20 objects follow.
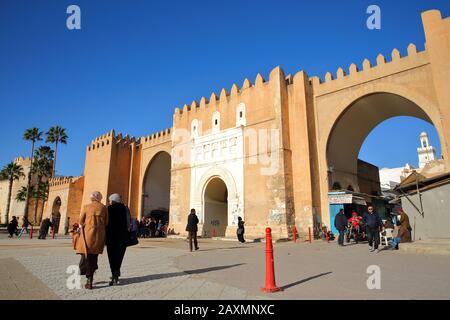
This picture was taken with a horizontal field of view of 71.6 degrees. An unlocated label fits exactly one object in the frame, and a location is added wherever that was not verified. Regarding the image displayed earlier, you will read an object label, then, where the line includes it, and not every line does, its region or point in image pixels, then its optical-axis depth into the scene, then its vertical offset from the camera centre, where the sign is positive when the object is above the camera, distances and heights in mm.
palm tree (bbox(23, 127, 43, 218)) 44531 +13302
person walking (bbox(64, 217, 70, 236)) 31391 +601
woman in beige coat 4723 -105
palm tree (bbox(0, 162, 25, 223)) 48094 +8941
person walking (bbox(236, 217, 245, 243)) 16000 -48
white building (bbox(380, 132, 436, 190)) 57375 +13838
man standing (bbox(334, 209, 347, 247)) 12602 +177
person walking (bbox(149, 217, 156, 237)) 23047 +186
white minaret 66775 +16425
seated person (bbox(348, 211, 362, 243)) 14453 +154
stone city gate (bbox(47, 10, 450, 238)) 15000 +5615
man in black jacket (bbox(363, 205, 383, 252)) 10039 +42
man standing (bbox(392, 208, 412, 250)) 11094 -33
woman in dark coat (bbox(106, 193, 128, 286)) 5090 -52
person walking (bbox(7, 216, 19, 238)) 20528 +224
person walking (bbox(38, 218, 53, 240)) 18328 +71
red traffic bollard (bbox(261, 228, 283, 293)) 4268 -645
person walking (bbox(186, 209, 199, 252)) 11000 +151
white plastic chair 11526 -175
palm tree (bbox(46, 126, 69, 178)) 43656 +13000
